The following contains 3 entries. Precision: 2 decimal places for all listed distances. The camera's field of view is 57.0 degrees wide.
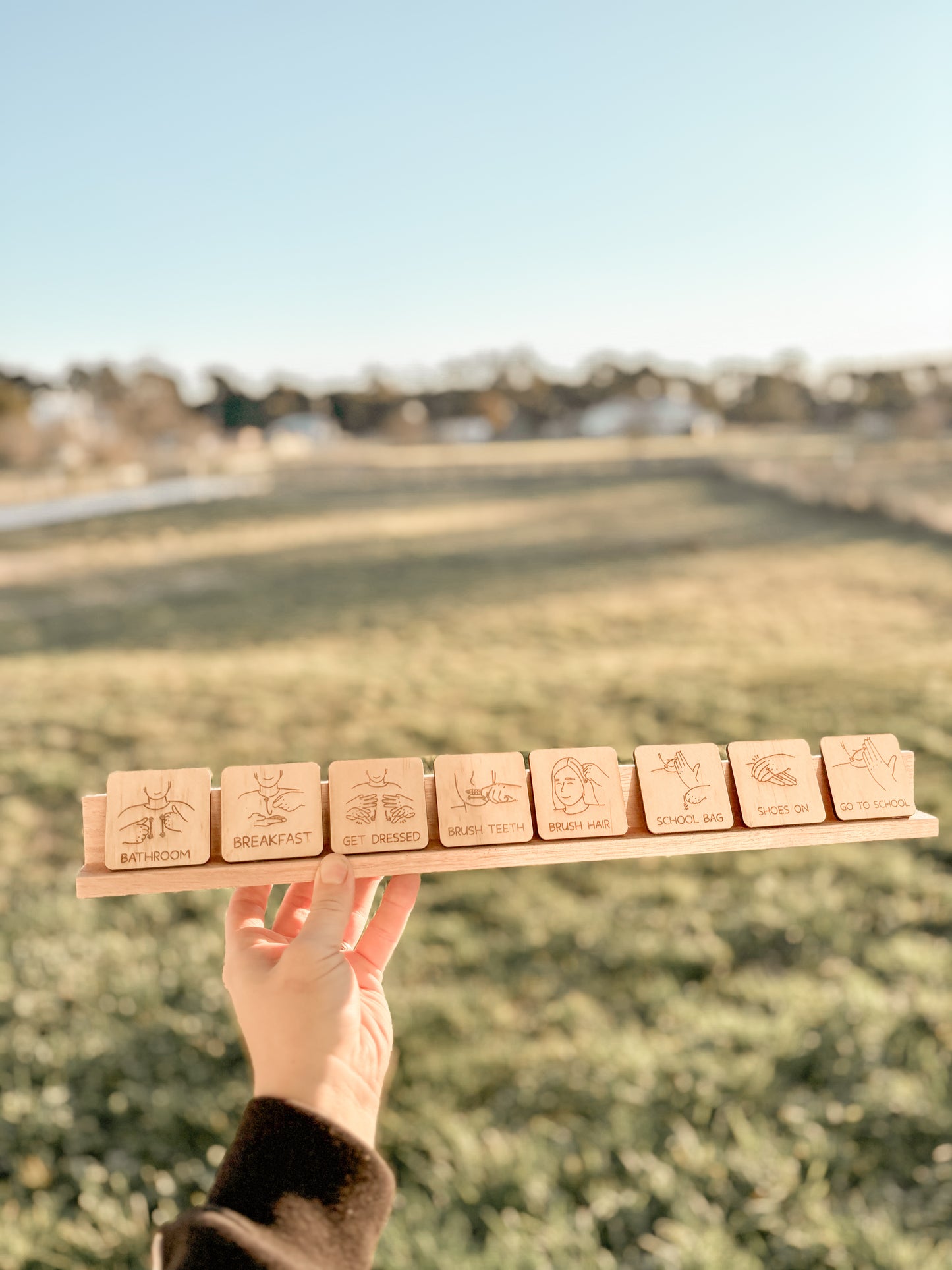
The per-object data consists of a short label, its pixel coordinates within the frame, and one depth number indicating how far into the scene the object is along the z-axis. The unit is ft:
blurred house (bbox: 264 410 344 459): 202.69
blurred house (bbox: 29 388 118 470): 137.49
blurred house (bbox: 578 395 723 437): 237.04
